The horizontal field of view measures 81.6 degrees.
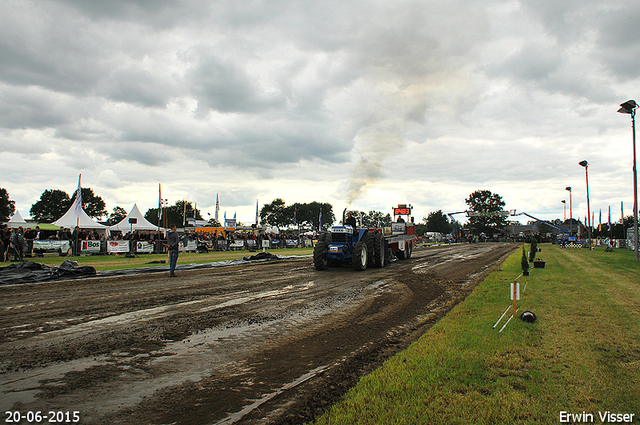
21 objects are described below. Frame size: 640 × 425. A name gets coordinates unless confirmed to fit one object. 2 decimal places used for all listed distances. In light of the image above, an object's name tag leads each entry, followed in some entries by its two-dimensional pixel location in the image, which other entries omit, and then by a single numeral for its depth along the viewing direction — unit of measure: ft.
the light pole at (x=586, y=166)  105.81
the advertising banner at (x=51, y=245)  70.11
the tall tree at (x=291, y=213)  413.39
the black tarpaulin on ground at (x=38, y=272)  34.98
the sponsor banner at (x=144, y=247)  84.86
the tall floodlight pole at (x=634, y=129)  61.52
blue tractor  47.70
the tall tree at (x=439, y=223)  404.77
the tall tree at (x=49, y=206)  333.83
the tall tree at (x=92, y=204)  352.71
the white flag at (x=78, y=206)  93.25
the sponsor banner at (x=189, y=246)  92.68
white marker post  19.56
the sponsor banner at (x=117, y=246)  80.23
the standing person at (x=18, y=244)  59.00
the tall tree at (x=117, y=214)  410.31
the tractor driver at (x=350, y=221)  51.85
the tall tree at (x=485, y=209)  361.41
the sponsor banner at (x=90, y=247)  75.98
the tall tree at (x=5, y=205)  279.08
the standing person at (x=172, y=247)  41.60
